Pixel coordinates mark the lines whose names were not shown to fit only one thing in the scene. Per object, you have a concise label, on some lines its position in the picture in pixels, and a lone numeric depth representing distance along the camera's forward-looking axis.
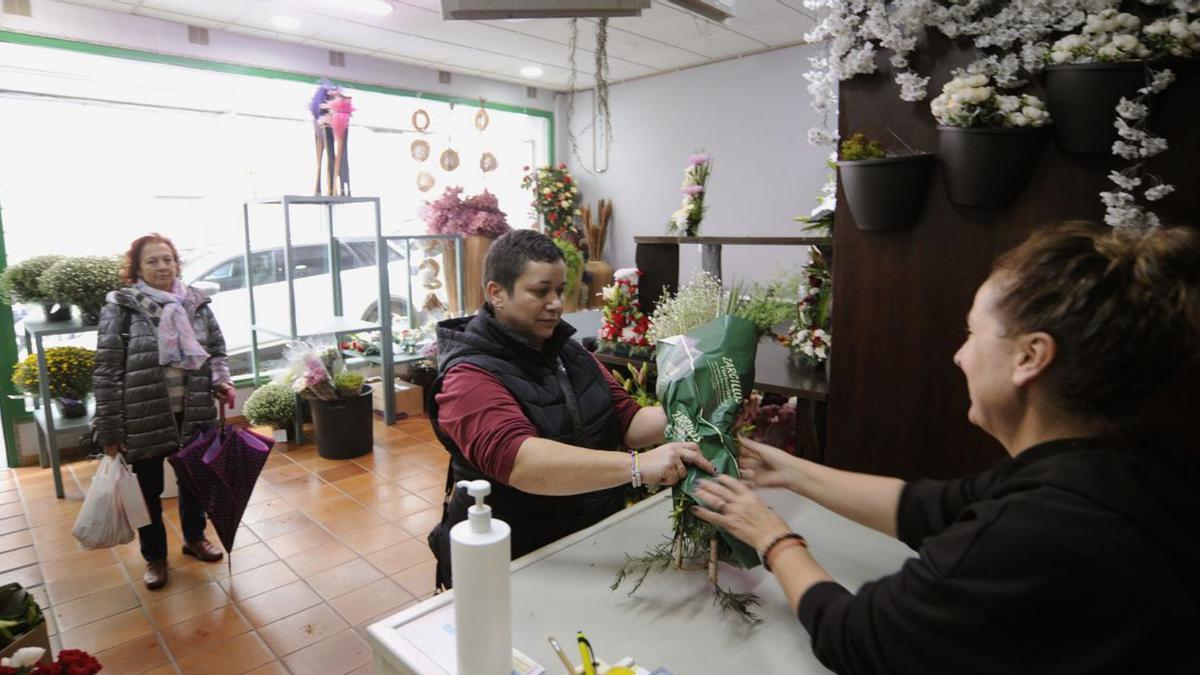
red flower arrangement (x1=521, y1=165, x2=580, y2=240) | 6.71
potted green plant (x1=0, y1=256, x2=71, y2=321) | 3.73
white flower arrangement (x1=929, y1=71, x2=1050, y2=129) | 1.66
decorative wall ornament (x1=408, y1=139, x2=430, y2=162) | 5.73
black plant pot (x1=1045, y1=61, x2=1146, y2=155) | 1.55
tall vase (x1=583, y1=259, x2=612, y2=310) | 6.46
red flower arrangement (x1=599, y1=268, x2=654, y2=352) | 2.89
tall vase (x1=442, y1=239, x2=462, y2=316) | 5.56
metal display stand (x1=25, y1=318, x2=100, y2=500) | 3.67
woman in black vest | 1.35
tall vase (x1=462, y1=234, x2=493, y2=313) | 5.57
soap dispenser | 0.95
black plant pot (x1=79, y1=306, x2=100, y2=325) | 3.83
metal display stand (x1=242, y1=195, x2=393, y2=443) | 4.58
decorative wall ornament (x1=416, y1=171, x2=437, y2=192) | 5.83
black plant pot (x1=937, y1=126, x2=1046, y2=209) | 1.71
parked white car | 5.23
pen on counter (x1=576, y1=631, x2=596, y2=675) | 0.98
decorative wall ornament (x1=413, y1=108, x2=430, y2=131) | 5.69
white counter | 1.08
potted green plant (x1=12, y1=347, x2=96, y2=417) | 3.89
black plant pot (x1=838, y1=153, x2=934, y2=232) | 1.89
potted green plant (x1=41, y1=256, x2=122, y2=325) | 3.69
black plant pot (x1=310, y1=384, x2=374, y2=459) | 4.42
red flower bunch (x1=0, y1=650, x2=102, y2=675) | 1.30
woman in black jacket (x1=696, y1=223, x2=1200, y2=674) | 0.69
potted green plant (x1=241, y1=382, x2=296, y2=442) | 4.65
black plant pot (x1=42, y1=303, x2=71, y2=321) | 3.82
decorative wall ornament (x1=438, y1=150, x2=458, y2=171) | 5.97
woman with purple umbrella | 2.79
